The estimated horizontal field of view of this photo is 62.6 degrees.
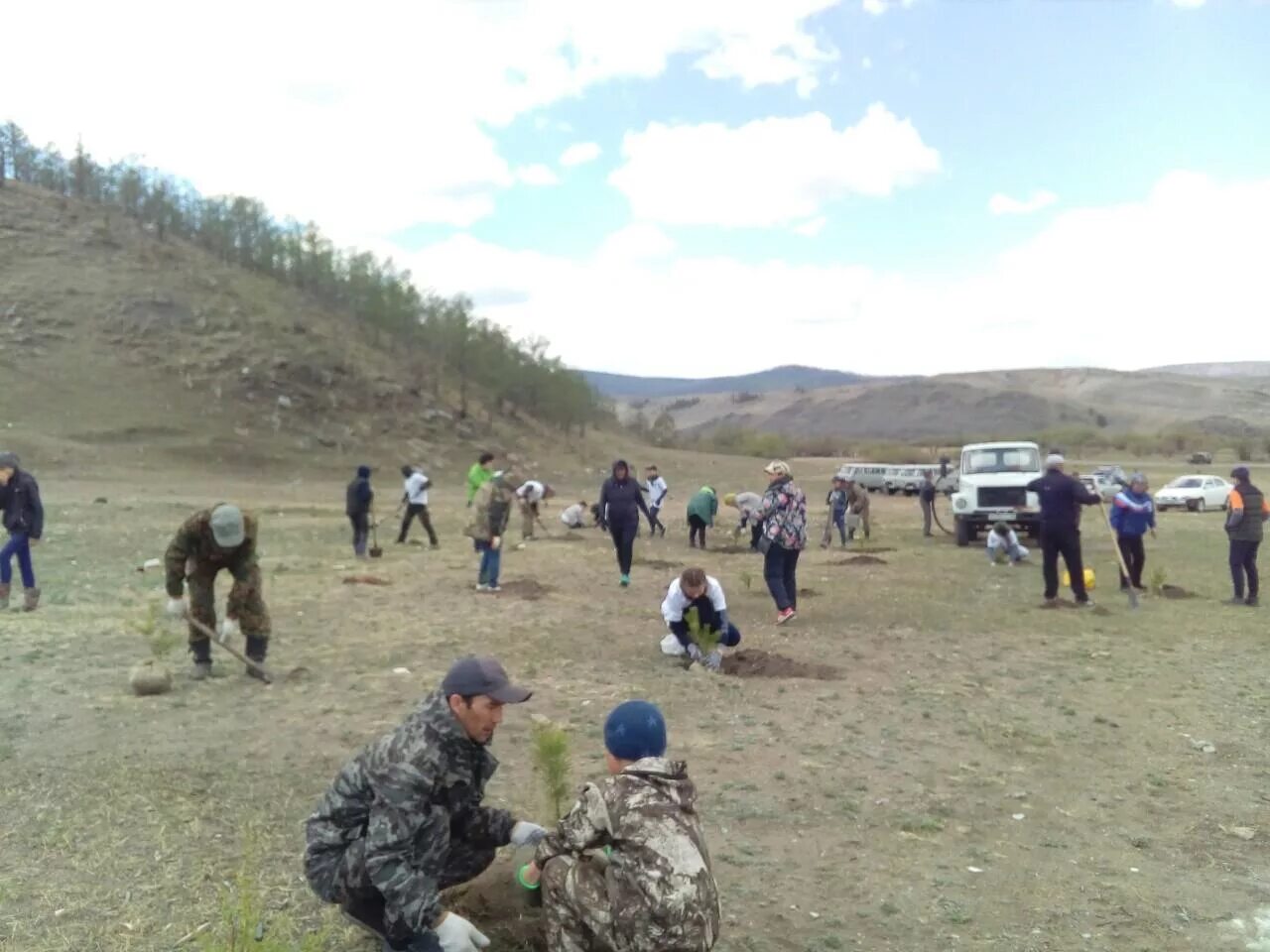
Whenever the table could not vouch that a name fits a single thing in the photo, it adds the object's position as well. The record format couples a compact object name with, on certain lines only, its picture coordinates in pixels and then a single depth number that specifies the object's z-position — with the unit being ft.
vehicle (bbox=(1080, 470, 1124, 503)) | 113.19
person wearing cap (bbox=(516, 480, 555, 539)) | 65.34
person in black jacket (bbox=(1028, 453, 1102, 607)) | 38.91
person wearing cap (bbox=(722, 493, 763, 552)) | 64.85
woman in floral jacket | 34.09
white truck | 65.16
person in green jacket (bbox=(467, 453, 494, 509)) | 45.57
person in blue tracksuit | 43.14
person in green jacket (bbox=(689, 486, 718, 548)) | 63.85
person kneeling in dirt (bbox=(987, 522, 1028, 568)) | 56.54
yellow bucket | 44.73
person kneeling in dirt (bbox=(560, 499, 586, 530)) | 70.00
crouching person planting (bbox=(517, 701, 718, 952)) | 10.23
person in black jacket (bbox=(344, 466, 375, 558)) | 52.16
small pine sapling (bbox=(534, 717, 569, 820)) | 14.80
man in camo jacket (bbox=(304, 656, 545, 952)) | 11.10
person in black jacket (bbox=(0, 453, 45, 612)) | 34.24
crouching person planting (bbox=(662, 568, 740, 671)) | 28.12
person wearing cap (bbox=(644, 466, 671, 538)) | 68.33
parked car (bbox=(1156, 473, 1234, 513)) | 108.47
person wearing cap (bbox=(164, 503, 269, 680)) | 24.45
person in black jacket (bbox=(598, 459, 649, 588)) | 43.55
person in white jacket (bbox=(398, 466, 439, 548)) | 57.21
